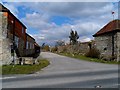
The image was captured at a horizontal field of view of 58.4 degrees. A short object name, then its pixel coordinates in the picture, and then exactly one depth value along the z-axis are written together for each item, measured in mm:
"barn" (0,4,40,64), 12050
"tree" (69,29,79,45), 41293
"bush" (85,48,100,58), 18396
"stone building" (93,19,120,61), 16760
